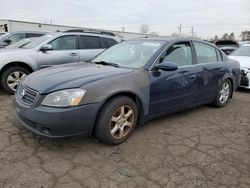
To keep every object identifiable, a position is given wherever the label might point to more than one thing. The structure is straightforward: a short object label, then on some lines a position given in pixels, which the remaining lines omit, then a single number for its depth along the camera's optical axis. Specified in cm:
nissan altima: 230
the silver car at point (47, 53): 453
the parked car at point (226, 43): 1380
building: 1453
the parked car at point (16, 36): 786
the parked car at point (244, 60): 559
